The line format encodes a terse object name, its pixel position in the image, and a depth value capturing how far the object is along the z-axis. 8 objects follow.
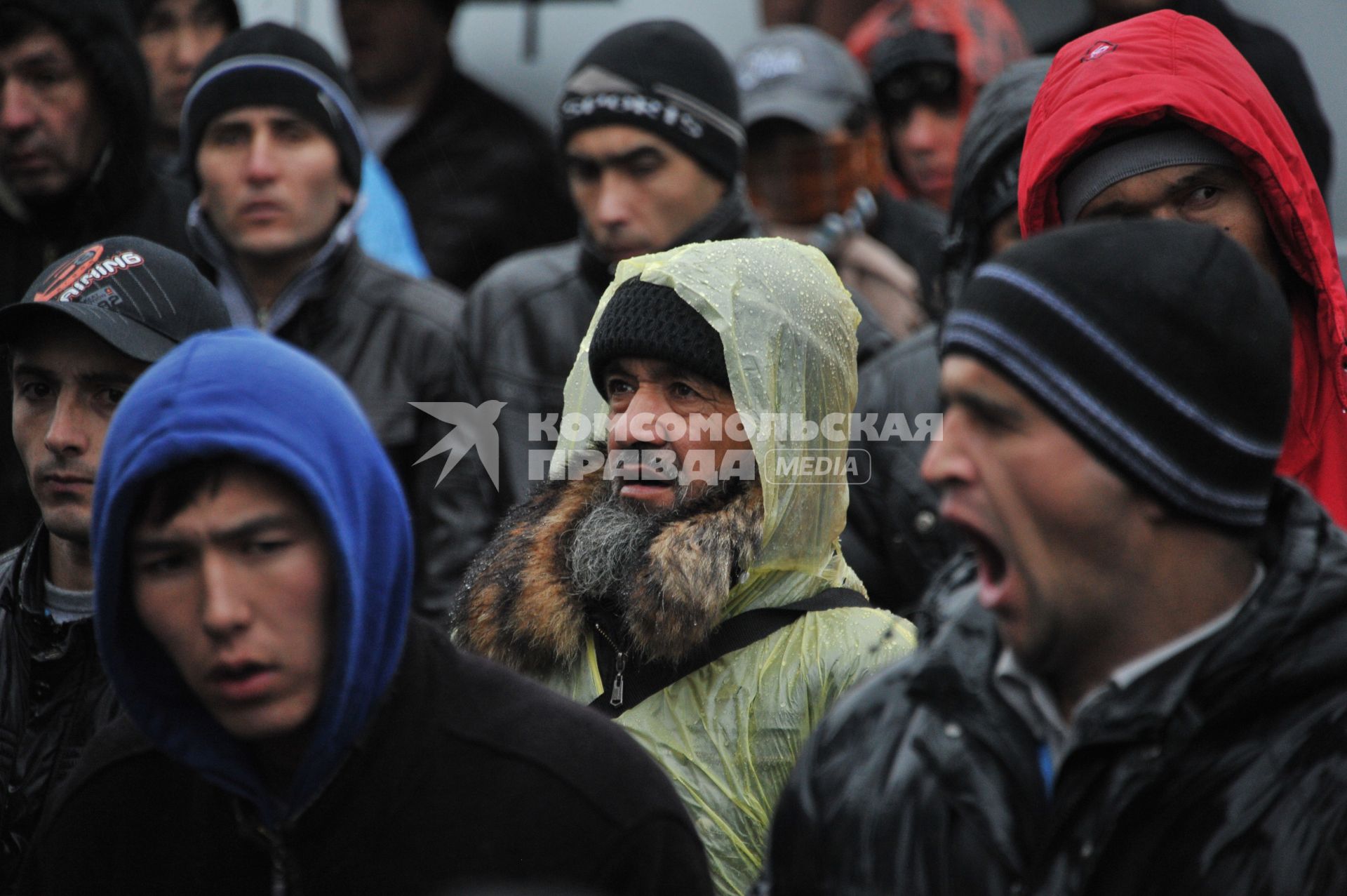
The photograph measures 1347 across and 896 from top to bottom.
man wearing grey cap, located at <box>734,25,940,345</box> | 12.14
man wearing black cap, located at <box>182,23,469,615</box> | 9.59
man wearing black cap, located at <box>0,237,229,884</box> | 5.96
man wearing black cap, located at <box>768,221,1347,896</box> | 3.93
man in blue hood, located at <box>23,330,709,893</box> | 4.54
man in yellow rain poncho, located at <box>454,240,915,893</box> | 5.92
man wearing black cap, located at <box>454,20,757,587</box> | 9.73
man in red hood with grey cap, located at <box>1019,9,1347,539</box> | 6.02
